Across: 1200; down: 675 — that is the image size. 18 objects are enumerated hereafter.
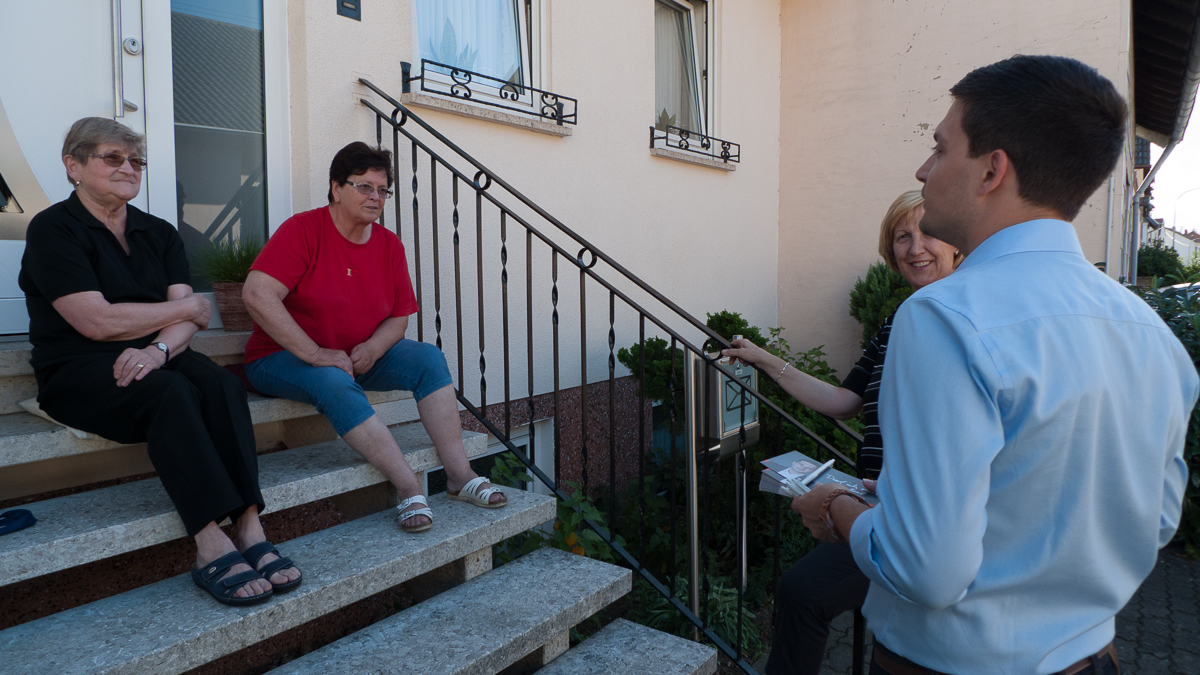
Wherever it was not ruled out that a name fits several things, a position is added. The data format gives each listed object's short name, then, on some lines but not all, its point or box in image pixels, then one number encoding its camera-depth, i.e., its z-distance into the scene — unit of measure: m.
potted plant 2.79
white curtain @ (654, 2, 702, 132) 5.23
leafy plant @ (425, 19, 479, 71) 3.71
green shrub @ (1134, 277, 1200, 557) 4.19
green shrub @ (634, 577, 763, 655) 3.02
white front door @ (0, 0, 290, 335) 2.59
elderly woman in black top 1.91
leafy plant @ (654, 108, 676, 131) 5.15
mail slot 2.74
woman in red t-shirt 2.40
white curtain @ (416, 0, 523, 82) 3.70
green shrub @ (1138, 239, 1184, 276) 14.39
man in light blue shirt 0.89
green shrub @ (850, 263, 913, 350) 5.59
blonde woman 1.99
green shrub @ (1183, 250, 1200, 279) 13.06
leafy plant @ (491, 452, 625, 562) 2.79
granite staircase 1.71
